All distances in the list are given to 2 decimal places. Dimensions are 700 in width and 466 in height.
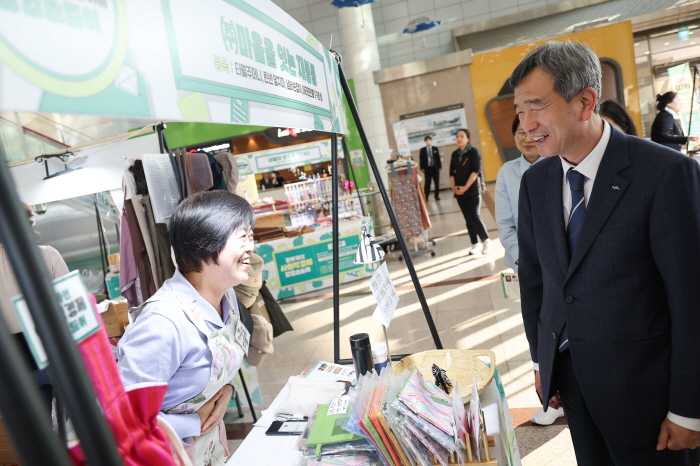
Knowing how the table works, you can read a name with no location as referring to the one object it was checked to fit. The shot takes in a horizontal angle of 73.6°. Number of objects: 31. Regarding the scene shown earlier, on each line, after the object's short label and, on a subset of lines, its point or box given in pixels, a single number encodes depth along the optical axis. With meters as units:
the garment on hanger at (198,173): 2.95
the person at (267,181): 13.63
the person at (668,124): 5.89
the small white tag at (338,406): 1.39
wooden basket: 1.67
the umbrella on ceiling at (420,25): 11.74
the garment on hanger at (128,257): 2.79
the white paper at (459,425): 1.22
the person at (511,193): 2.83
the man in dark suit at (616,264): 1.26
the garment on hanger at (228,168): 3.22
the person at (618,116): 2.80
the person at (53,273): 2.38
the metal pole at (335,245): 2.44
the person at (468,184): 6.32
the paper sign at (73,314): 0.37
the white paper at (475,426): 1.25
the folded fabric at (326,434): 1.27
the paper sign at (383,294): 1.82
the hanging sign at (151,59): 0.61
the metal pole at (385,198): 2.39
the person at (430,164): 12.16
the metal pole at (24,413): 0.31
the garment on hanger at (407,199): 7.15
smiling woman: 1.39
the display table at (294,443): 1.47
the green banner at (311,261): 6.50
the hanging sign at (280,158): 8.05
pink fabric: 0.45
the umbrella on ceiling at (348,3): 9.16
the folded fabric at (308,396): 1.71
